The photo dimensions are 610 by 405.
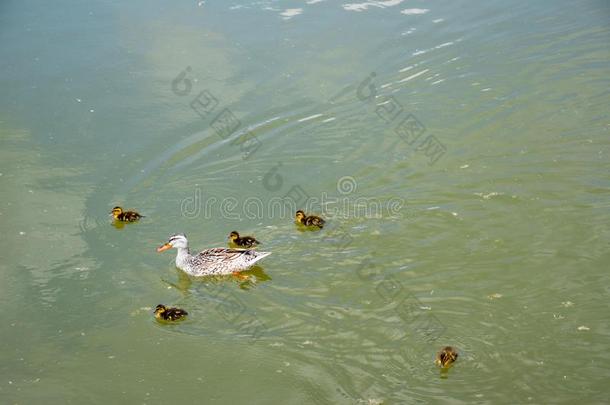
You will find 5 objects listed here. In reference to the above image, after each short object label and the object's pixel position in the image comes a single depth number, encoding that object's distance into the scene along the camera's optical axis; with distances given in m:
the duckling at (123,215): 16.19
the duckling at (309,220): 15.56
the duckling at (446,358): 11.95
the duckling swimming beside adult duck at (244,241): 15.34
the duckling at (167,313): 13.60
